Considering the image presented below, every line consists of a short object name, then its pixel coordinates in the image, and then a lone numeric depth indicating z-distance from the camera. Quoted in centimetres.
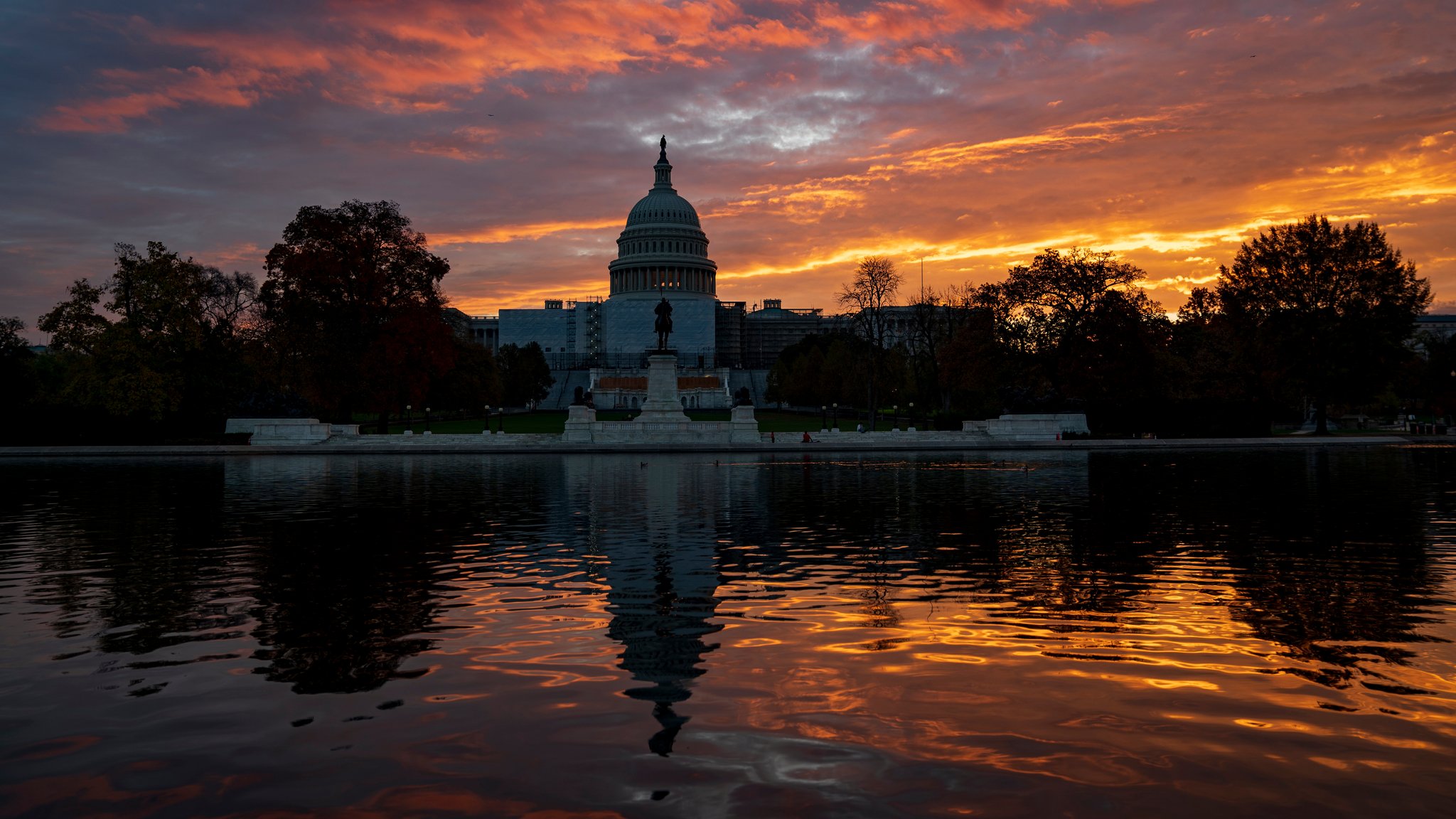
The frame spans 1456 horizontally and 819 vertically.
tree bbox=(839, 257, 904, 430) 7525
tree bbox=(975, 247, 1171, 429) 6550
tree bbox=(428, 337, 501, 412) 8288
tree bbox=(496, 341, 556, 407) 11388
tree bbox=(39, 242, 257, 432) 6003
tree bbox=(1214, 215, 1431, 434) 6359
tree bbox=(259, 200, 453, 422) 5853
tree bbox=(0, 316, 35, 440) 6138
